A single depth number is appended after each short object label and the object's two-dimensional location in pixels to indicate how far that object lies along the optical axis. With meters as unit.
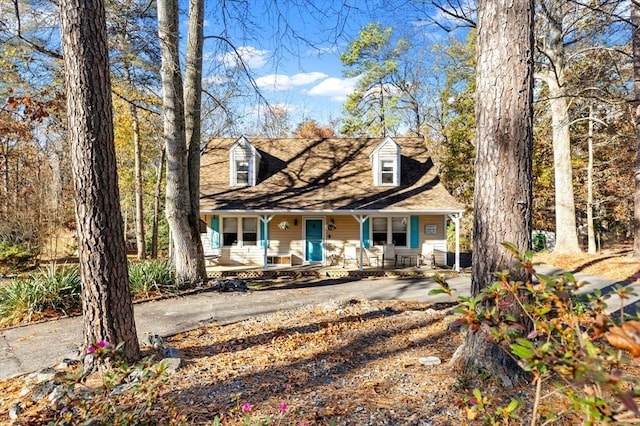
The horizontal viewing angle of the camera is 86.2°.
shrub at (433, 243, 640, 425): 1.02
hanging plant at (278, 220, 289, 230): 14.02
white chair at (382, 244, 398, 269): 13.83
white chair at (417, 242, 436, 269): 13.63
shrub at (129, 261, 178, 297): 8.11
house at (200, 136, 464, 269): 13.31
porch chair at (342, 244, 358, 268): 14.04
